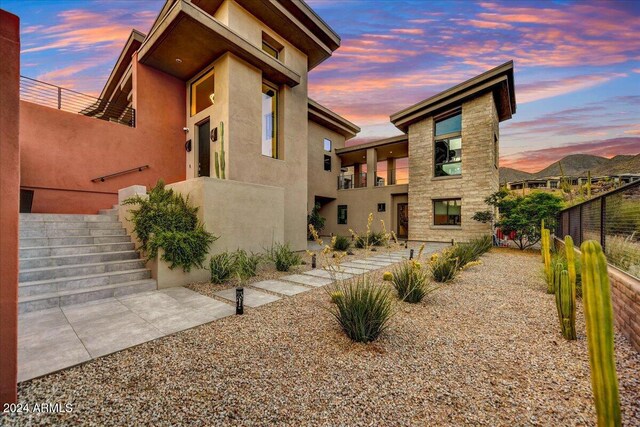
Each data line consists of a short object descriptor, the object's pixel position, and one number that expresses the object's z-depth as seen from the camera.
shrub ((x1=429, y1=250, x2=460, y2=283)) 5.99
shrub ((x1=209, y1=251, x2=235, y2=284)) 5.85
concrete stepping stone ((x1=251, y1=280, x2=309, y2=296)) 5.34
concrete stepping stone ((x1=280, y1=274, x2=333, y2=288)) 5.97
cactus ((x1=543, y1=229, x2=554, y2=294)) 5.10
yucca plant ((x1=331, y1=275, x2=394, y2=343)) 3.12
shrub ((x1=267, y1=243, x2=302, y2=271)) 7.29
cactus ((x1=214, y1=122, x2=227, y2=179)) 8.45
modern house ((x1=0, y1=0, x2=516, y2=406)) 5.29
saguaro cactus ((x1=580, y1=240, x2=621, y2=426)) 1.47
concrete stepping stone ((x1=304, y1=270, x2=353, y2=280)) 6.55
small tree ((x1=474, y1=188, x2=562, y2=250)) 10.66
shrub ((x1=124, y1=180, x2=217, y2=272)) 5.36
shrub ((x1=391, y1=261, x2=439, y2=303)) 4.42
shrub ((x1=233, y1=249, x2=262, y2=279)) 6.02
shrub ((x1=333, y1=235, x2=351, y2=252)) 10.83
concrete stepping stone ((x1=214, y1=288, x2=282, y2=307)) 4.62
